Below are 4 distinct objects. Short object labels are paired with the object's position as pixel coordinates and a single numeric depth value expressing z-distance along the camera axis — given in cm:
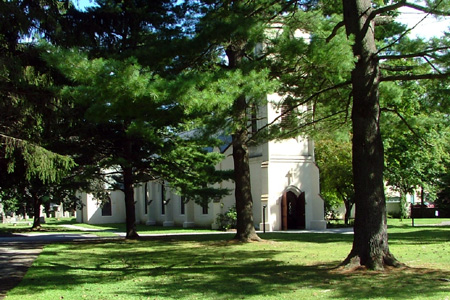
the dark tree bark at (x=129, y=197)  1988
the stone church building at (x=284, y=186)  2716
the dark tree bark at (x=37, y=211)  3424
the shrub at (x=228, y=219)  2889
